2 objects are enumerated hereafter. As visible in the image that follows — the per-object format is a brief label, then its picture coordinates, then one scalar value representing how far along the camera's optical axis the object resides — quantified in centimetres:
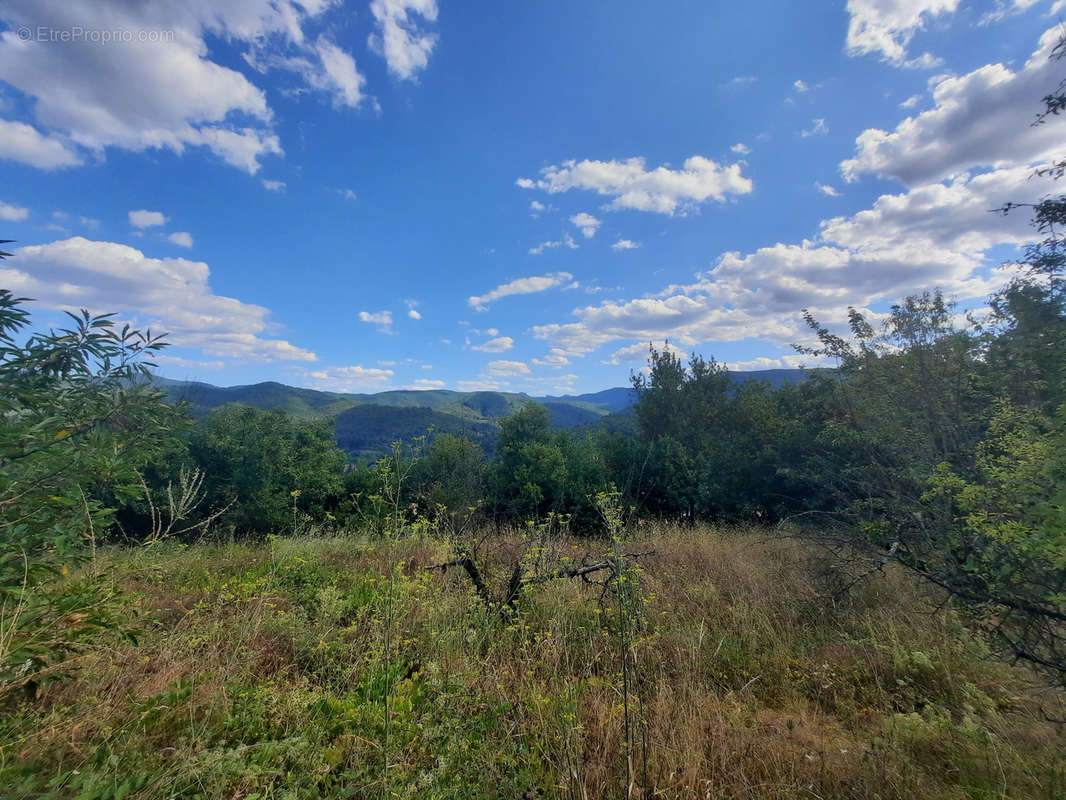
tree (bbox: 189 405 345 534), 1920
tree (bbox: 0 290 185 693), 200
